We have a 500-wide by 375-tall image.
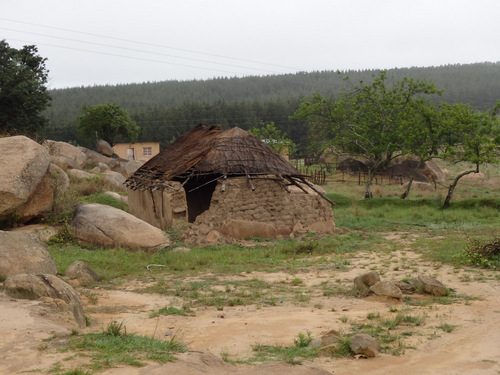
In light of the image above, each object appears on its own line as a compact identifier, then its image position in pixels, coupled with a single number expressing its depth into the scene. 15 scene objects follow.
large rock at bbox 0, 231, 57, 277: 9.20
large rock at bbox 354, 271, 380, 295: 9.20
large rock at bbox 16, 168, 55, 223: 14.00
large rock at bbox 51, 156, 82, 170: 26.32
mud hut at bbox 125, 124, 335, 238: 15.04
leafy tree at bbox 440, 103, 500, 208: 22.16
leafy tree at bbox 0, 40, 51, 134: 28.98
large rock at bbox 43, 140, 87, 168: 31.89
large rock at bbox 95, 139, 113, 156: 41.03
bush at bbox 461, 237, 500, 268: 11.00
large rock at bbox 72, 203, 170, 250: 13.23
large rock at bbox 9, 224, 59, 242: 13.64
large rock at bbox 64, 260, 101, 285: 9.96
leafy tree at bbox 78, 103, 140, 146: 46.12
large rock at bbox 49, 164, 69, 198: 14.96
